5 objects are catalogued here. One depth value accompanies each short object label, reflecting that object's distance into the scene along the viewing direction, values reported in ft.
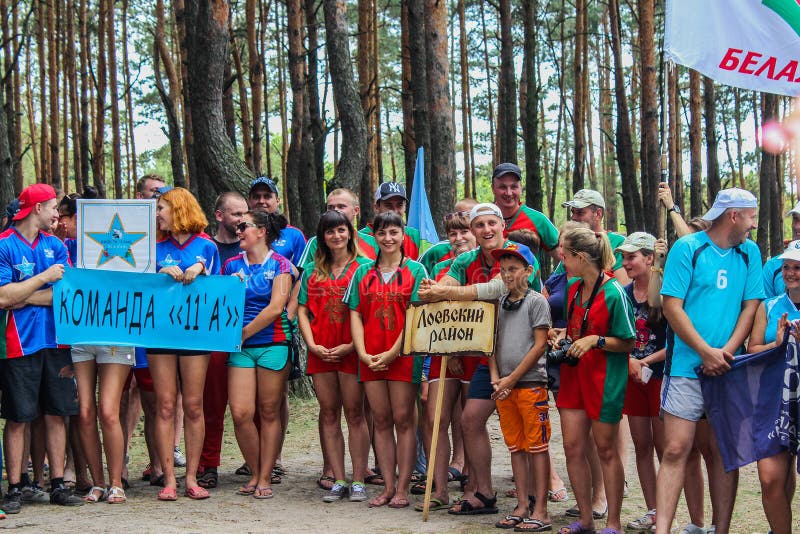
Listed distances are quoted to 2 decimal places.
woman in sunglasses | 23.31
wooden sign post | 20.72
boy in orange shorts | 20.20
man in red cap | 21.70
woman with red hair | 22.85
